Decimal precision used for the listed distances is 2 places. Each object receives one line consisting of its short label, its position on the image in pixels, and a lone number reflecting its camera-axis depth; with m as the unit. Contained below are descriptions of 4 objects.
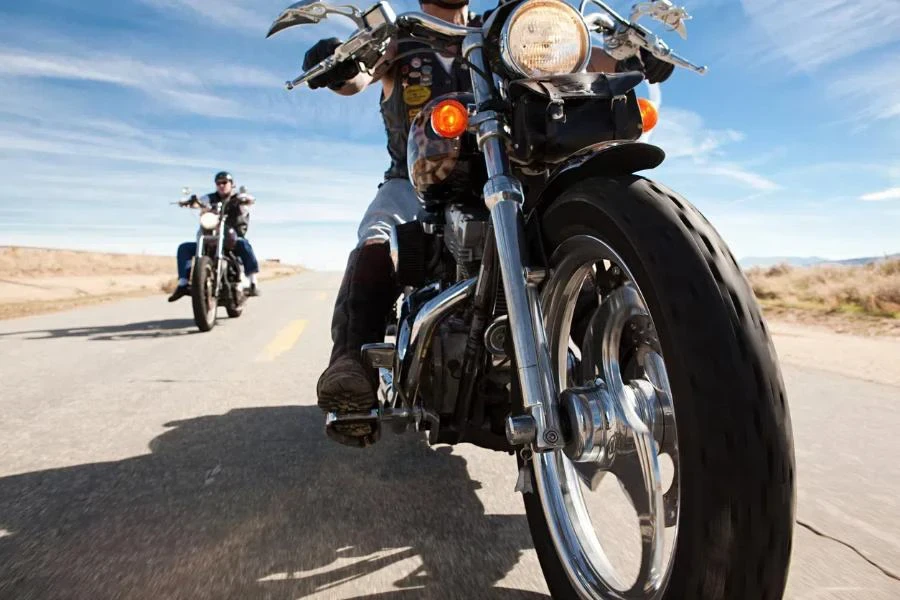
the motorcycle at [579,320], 0.96
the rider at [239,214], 9.39
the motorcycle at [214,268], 7.39
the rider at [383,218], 2.13
